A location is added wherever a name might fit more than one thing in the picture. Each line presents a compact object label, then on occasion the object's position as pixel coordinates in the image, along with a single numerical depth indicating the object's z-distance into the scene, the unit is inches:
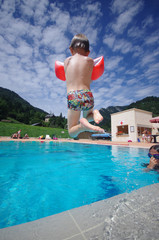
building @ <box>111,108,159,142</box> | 732.3
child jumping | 68.5
